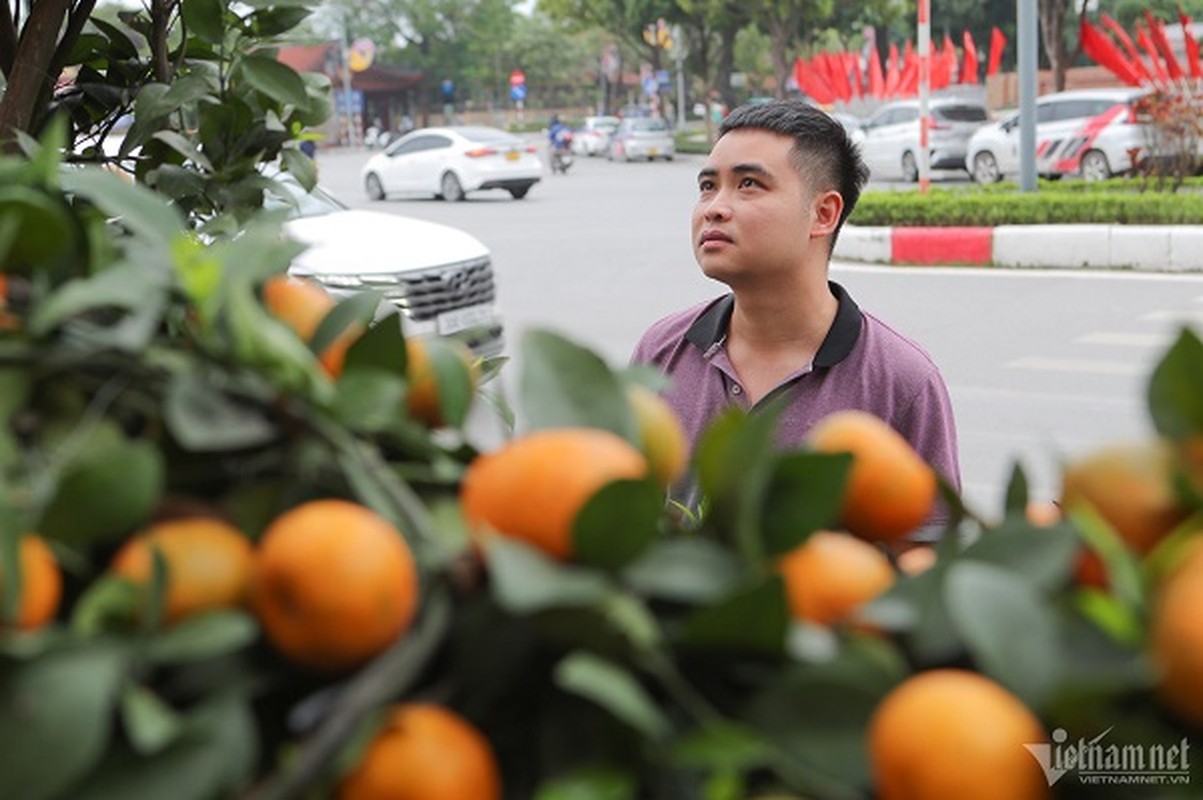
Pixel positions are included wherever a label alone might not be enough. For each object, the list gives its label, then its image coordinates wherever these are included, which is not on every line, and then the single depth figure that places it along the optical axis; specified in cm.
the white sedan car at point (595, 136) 3572
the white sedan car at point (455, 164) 2120
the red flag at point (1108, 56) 1316
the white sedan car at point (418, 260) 687
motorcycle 2822
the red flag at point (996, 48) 2141
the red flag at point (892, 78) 2549
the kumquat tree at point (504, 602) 67
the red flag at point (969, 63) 2338
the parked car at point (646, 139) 3150
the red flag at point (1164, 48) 1215
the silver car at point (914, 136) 2236
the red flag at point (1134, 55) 1270
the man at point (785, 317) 256
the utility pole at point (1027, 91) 1192
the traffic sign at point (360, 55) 4891
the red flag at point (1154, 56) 1248
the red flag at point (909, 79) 2669
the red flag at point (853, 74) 2473
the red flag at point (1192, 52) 1173
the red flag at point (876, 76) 2475
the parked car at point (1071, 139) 1850
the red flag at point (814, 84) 2395
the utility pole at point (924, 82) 1273
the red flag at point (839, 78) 2388
